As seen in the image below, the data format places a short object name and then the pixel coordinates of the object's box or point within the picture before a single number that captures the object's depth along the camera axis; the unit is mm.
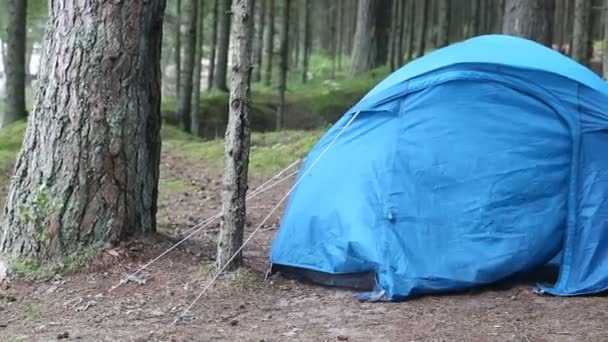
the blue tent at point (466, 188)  5934
